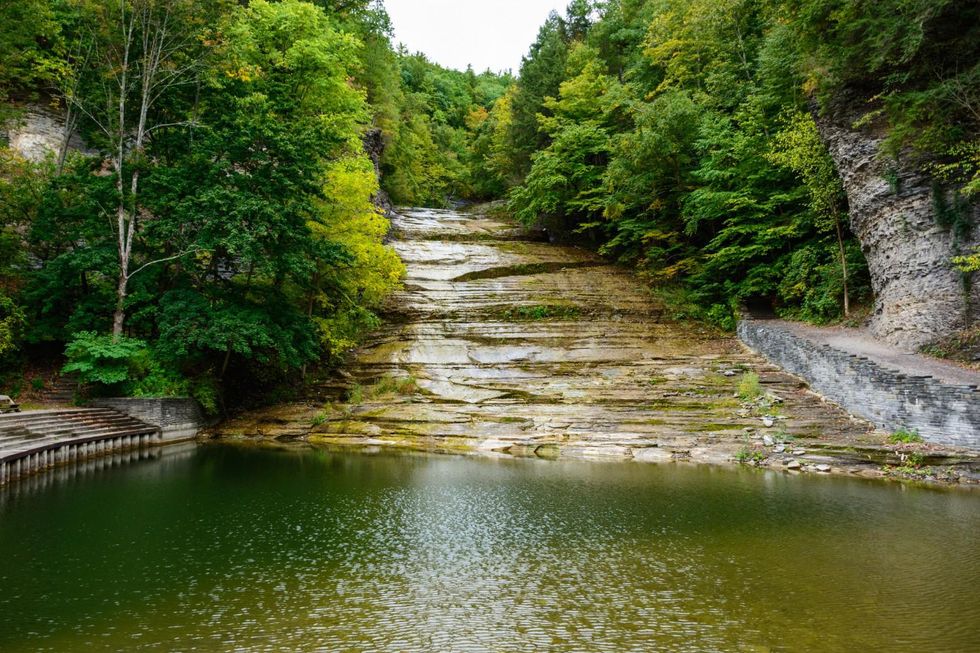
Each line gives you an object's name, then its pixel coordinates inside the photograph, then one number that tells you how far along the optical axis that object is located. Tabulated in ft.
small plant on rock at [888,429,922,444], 41.39
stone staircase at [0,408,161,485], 38.32
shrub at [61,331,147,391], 51.13
